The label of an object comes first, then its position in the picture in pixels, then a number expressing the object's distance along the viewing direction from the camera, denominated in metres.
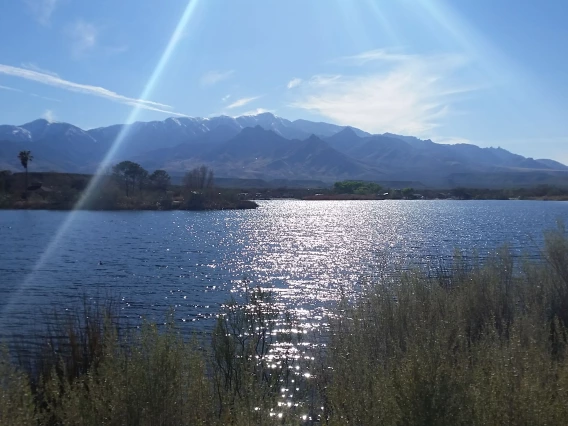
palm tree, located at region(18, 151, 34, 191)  106.39
